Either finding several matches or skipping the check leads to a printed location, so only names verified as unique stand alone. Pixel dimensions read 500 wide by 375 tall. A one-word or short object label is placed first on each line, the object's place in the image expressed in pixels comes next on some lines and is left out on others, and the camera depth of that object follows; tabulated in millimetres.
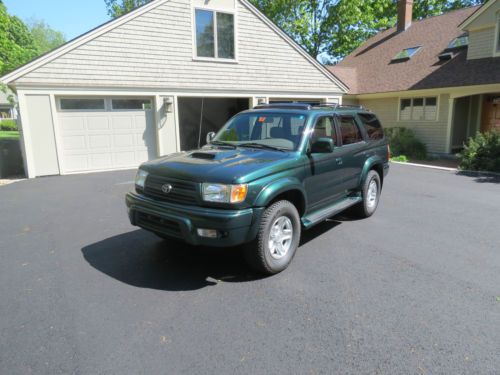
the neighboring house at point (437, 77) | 14141
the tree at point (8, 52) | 19438
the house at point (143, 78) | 10672
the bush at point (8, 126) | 39941
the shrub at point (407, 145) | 15741
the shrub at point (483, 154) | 11285
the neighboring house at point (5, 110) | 46469
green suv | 3668
